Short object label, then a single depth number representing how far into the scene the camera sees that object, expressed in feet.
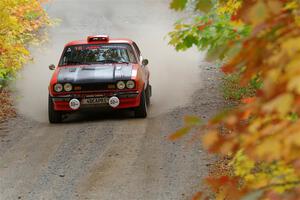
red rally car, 84.94
